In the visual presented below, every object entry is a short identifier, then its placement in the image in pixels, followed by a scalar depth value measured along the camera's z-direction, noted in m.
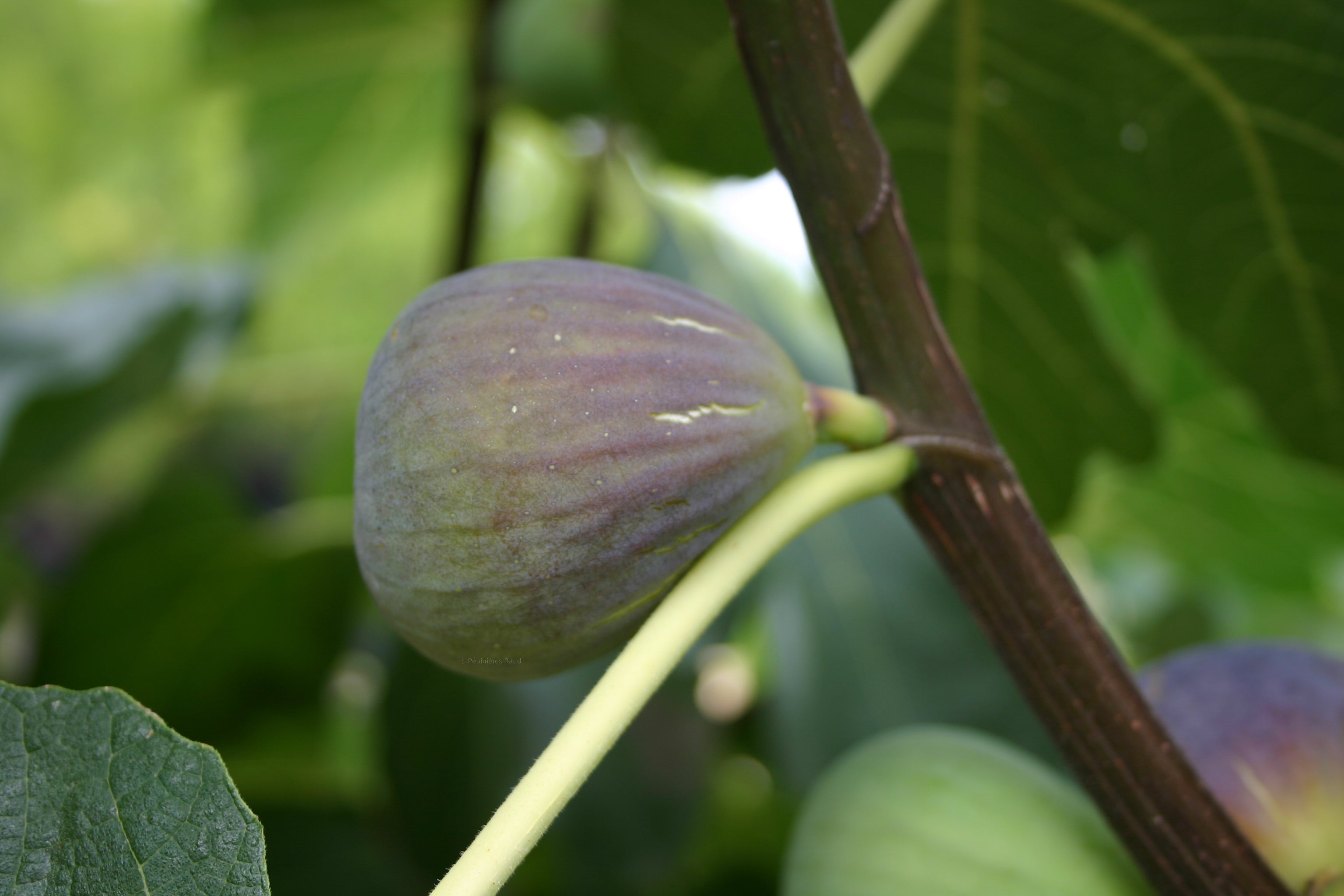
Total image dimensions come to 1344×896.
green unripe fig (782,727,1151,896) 0.23
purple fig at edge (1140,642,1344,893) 0.23
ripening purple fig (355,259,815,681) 0.20
